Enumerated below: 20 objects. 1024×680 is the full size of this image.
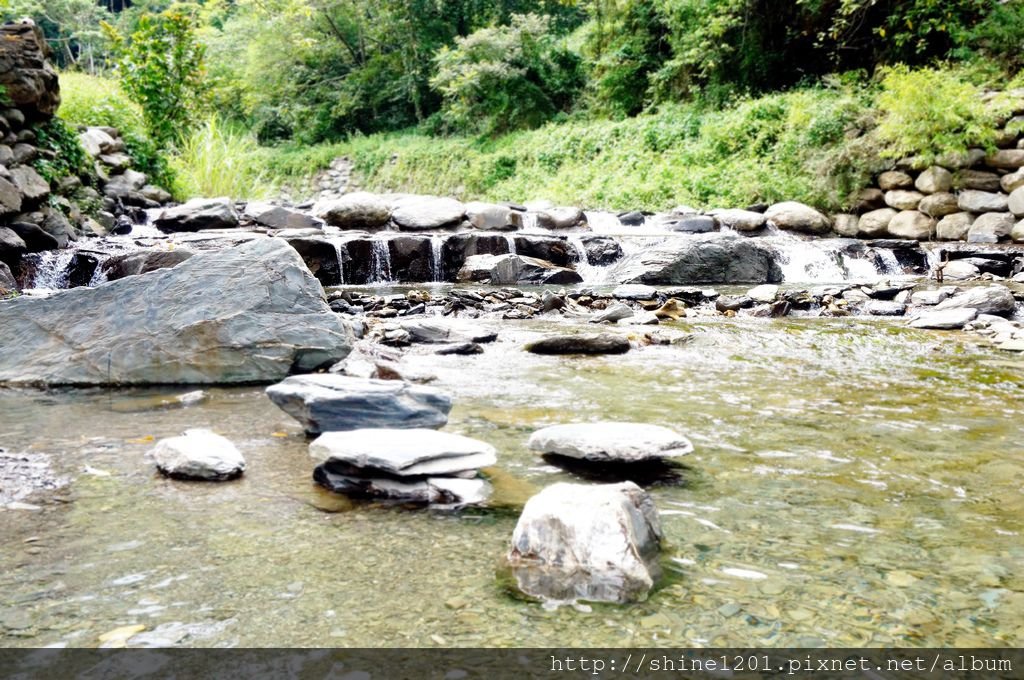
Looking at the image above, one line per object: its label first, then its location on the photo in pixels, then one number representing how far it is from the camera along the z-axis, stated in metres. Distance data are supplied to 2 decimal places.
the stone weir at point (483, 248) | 9.25
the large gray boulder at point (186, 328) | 3.87
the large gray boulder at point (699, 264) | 9.20
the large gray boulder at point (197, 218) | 10.36
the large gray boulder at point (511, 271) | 9.56
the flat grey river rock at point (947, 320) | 6.12
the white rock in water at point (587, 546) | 1.66
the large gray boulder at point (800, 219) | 11.96
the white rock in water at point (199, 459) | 2.44
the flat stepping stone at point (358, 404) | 2.84
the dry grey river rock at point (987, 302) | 6.64
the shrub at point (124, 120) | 12.45
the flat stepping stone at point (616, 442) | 2.49
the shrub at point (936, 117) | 10.83
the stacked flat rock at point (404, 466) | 2.27
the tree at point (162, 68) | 12.53
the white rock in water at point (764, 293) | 7.57
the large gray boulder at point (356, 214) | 11.60
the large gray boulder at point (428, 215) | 11.66
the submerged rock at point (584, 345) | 4.99
